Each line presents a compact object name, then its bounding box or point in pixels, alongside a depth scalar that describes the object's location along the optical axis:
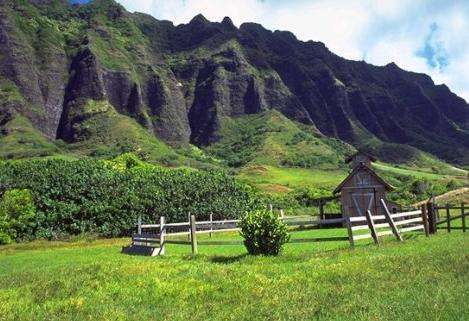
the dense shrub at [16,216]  39.41
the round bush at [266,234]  20.05
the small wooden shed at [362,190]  49.50
